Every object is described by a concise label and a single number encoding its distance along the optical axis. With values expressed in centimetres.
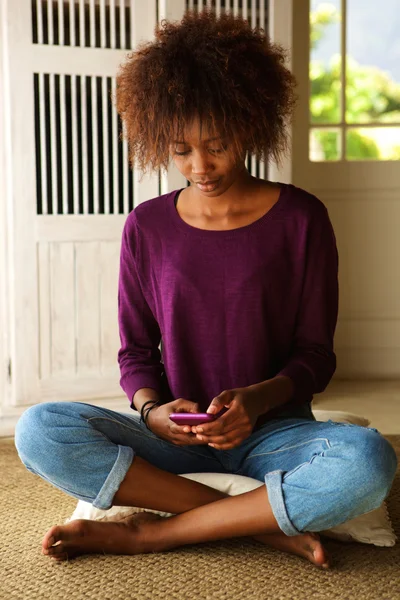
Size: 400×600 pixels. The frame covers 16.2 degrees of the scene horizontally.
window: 484
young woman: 265
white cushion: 279
